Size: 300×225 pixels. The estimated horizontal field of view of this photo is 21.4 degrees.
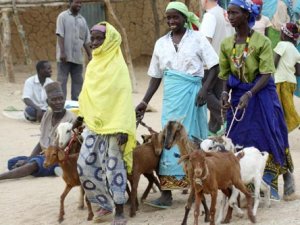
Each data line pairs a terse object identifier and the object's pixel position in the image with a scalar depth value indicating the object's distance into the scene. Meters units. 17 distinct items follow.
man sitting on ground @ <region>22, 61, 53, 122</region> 11.73
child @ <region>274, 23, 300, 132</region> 9.91
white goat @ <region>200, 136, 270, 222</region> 6.43
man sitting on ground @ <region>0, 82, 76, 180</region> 8.38
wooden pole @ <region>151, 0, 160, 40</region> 17.89
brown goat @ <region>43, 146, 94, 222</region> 6.89
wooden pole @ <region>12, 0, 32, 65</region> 15.75
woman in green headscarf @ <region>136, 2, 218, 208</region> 7.00
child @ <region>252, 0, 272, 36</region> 11.96
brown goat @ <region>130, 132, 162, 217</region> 6.89
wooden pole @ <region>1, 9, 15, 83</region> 15.61
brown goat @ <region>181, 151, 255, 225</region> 5.78
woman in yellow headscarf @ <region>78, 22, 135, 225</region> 6.54
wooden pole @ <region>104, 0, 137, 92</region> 15.85
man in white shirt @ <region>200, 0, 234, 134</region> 9.45
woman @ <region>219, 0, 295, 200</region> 6.51
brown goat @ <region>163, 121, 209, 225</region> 6.57
